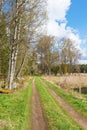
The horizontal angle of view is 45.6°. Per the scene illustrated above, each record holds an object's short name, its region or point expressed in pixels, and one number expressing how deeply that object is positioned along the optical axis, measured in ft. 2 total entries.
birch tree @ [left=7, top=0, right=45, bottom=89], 30.98
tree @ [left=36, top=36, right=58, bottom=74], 111.32
